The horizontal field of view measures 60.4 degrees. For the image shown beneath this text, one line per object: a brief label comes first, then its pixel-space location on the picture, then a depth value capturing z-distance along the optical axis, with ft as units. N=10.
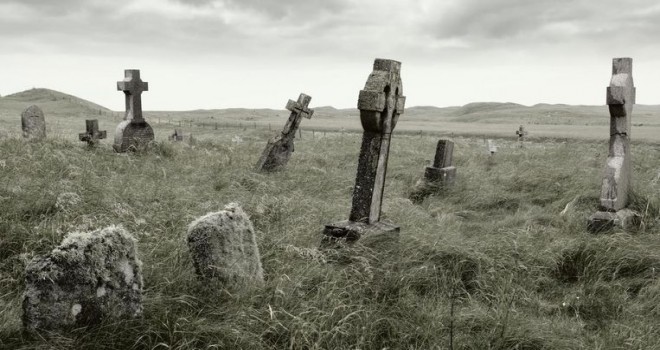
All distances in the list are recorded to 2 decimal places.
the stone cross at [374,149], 21.18
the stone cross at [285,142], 42.19
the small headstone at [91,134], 44.41
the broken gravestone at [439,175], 37.70
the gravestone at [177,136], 78.02
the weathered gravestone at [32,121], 48.55
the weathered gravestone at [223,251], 13.70
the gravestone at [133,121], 45.88
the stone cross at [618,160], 25.94
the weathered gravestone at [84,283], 11.50
